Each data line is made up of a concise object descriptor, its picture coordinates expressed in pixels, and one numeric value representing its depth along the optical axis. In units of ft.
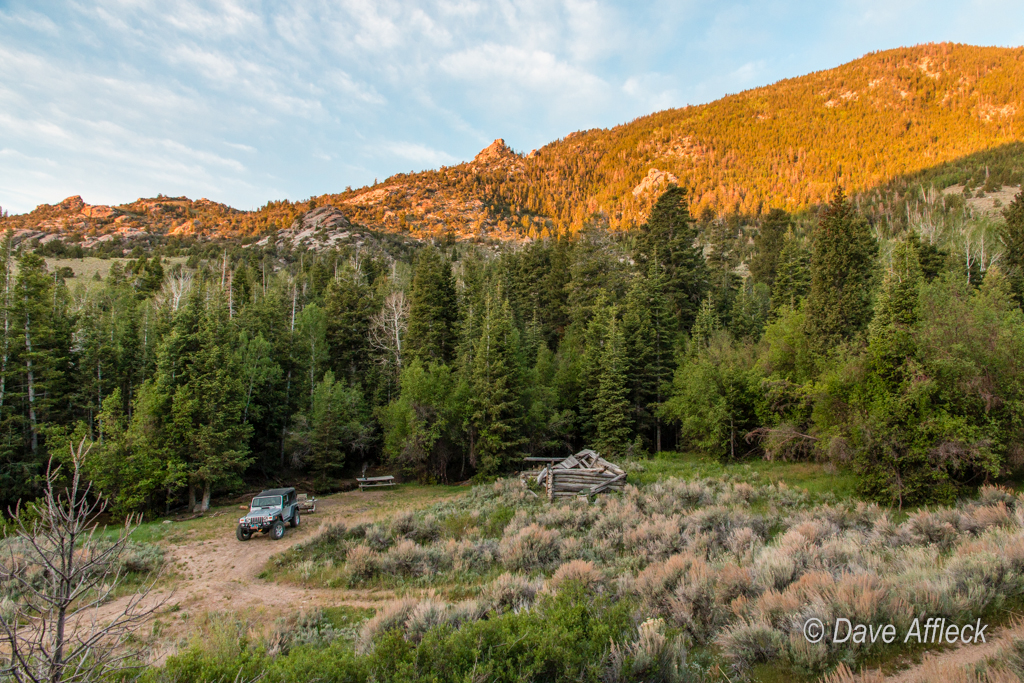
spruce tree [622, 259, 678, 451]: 107.34
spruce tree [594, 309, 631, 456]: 97.45
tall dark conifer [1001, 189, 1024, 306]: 104.27
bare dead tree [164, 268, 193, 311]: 107.24
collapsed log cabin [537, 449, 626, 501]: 66.28
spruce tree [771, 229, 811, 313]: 121.87
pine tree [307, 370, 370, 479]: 97.19
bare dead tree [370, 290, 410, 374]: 120.78
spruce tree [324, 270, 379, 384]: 132.05
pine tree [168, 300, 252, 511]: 78.12
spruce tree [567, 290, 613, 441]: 104.58
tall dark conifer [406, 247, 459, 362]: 114.73
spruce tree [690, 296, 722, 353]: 104.47
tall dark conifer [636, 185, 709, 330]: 127.85
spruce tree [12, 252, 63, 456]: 81.10
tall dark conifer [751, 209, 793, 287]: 193.77
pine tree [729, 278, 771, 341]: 120.37
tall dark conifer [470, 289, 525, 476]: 92.07
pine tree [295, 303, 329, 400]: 116.16
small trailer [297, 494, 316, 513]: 72.13
